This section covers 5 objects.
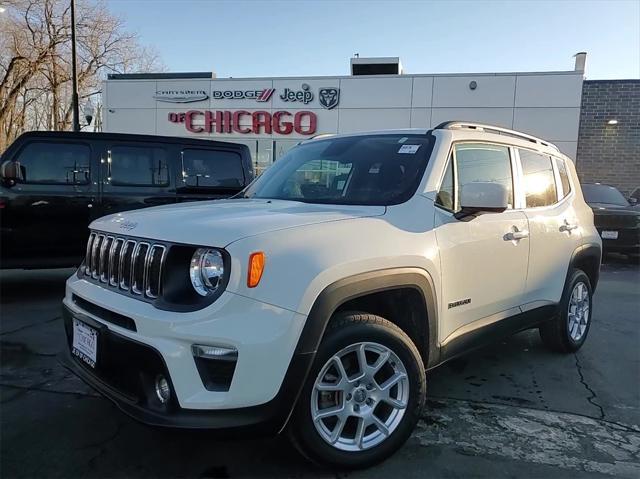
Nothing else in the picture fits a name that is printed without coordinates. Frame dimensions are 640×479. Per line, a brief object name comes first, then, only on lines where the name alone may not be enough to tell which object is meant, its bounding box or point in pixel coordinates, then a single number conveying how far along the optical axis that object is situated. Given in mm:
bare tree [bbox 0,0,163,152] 27609
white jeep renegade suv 2184
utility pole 17719
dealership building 16250
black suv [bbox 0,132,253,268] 6016
